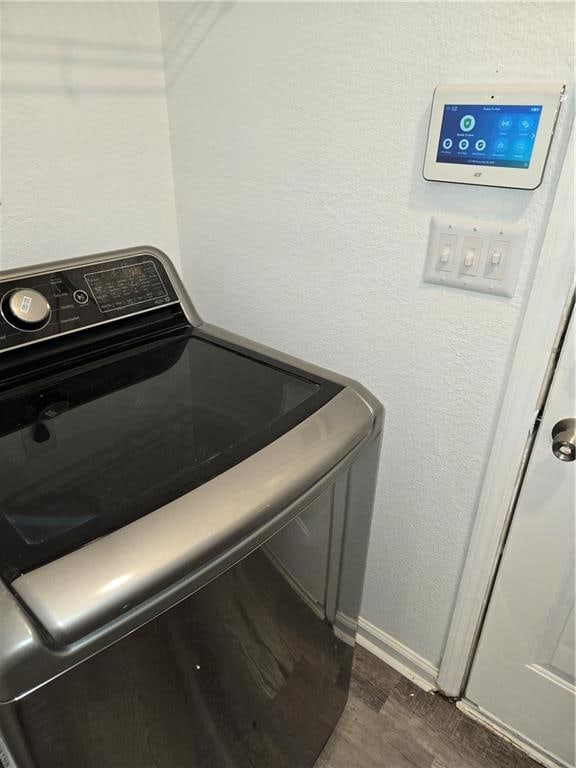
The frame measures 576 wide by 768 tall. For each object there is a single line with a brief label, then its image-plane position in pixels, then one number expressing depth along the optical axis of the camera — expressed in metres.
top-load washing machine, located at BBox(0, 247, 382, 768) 0.56
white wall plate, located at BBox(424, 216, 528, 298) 0.86
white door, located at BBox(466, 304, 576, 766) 0.96
